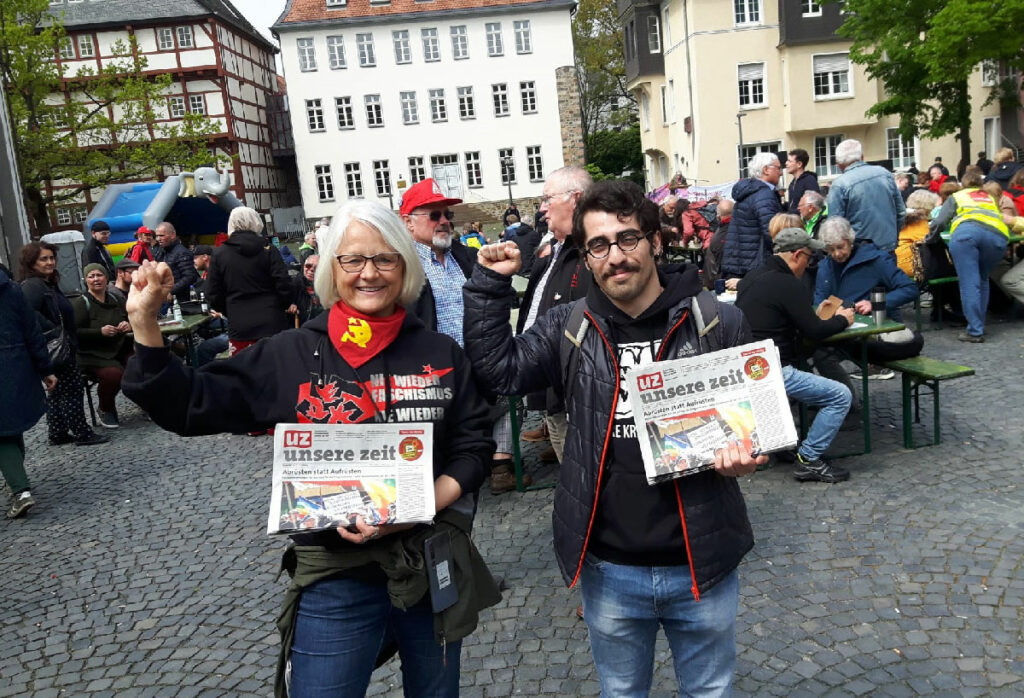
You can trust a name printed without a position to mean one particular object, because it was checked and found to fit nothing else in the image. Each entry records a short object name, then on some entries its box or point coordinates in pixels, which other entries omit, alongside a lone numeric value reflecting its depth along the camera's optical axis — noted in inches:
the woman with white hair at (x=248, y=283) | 331.0
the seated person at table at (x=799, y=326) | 221.0
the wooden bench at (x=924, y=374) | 234.2
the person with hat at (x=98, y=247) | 468.8
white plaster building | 1829.5
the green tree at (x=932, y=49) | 791.7
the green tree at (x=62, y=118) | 1058.7
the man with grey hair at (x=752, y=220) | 349.7
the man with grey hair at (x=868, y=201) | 350.9
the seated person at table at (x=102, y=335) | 352.5
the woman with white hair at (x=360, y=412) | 92.4
